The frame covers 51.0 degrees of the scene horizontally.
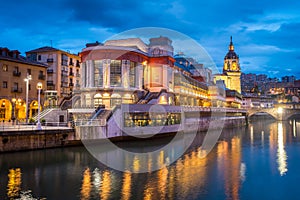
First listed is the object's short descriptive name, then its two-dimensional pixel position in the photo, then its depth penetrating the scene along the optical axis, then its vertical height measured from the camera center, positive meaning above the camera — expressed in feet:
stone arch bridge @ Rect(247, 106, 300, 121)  473.67 +0.06
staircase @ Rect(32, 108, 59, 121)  181.88 -0.29
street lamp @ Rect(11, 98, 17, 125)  218.96 +3.22
